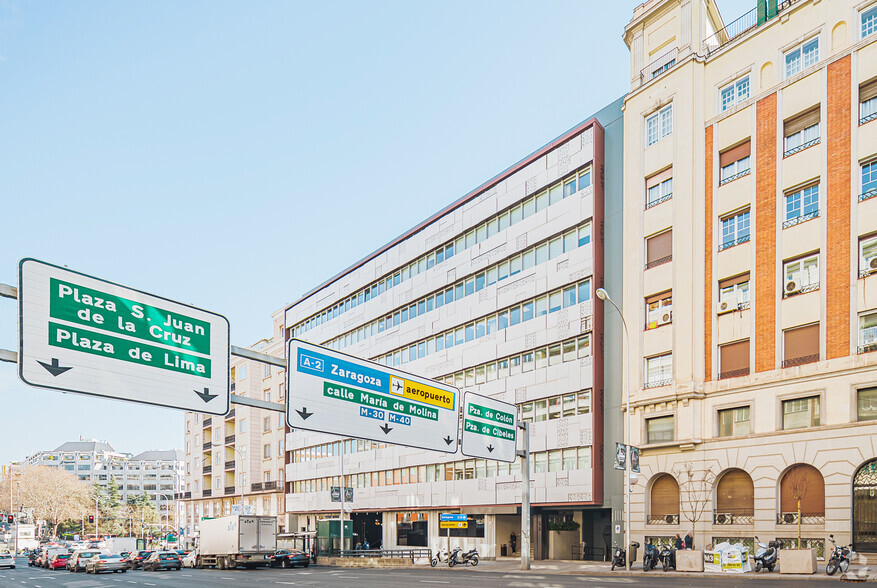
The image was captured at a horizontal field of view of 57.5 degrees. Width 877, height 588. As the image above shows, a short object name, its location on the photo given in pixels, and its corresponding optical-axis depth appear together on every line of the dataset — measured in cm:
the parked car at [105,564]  5128
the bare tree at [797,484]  3153
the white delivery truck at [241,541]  4619
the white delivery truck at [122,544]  7394
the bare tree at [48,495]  14588
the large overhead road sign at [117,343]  1174
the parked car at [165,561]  5266
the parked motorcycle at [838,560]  2525
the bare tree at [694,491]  3469
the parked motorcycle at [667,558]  3156
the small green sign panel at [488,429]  2341
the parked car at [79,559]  5463
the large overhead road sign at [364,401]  1692
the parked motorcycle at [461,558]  4225
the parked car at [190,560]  5560
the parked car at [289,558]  4938
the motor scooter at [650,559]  3222
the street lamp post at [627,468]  3291
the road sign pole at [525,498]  2533
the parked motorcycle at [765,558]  2812
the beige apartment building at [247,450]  8438
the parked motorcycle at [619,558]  3412
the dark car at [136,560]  5900
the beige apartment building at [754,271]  3088
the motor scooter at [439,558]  4409
